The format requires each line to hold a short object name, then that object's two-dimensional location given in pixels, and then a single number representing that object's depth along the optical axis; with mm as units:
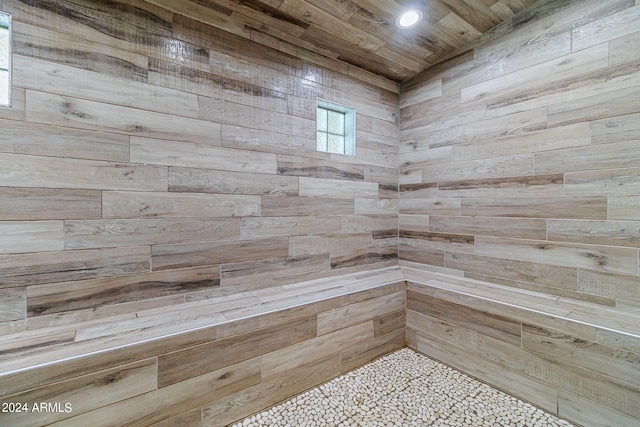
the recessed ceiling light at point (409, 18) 1846
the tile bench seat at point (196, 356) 1127
